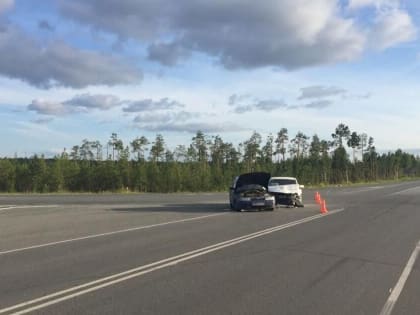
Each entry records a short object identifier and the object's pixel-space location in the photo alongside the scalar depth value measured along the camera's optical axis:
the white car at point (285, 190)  28.37
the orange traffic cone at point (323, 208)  25.75
